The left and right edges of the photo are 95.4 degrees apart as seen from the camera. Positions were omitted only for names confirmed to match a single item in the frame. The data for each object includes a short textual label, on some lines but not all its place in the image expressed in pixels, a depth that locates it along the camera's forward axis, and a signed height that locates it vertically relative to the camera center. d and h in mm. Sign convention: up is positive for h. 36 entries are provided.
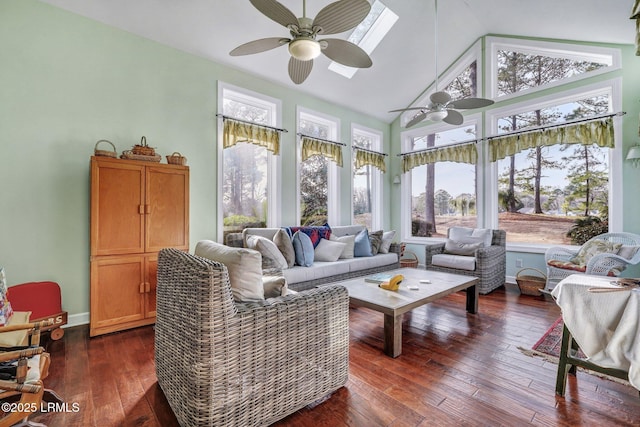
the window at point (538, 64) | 4082 +2285
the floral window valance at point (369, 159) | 5629 +1112
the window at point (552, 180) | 4141 +519
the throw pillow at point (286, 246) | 3588 -391
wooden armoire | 2674 -173
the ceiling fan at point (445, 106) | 3232 +1245
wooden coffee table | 2328 -728
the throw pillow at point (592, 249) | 3533 -450
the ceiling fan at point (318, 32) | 1955 +1379
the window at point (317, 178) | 4922 +653
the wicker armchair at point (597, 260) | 3348 -570
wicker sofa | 3407 -699
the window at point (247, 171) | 4027 +633
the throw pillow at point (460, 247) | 4508 -530
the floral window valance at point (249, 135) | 3902 +1128
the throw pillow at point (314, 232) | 4117 -249
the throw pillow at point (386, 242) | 4711 -453
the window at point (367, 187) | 5828 +562
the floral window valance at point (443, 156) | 5129 +1113
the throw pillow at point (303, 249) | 3664 -440
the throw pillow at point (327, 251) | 4035 -509
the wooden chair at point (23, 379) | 1211 -731
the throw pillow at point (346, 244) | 4258 -440
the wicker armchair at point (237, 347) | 1355 -709
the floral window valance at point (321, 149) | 4773 +1123
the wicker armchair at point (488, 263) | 4070 -728
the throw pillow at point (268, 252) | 3250 -421
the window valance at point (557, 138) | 3934 +1129
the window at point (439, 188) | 5352 +515
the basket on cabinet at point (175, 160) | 3143 +602
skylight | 4188 +2784
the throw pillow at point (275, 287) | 1811 -456
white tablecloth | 1506 -597
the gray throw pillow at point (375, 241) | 4598 -425
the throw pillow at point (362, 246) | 4418 -483
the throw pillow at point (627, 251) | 3396 -446
